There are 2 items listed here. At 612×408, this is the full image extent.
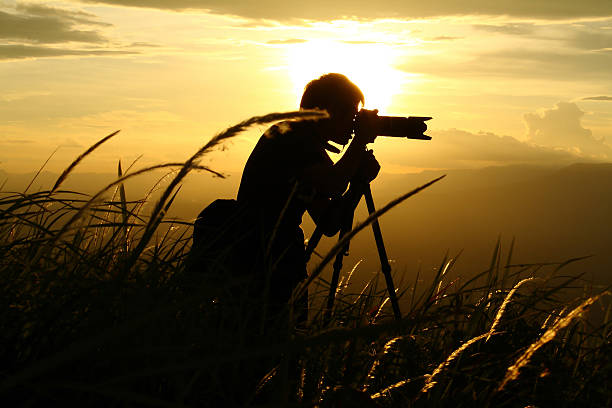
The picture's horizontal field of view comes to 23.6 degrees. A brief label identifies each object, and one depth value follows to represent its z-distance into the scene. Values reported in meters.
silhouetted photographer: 4.31
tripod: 4.19
